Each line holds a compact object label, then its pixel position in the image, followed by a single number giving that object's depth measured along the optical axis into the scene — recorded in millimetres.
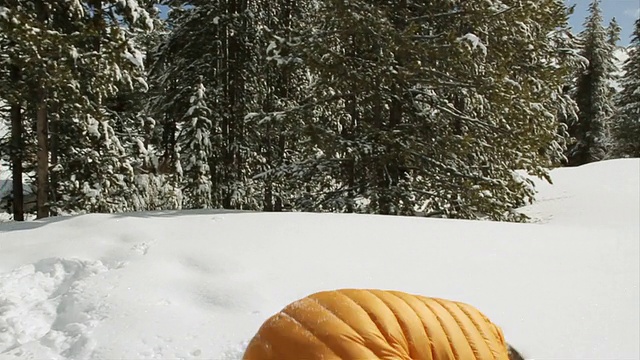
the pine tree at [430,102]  7480
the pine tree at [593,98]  30531
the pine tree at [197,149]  10484
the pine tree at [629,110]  27356
